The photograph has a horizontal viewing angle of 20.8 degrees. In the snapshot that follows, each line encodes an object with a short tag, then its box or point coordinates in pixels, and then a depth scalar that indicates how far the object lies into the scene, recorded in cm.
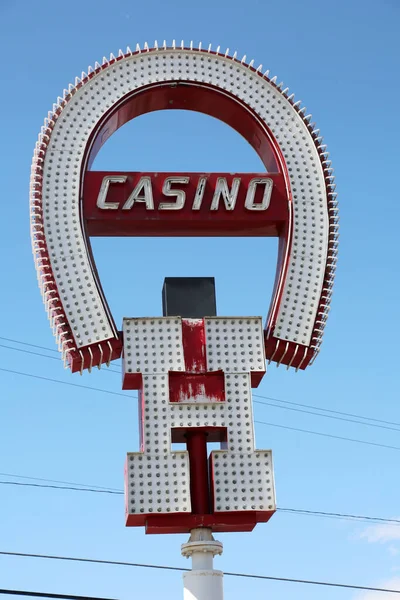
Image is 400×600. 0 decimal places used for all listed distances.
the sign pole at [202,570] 1441
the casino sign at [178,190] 1540
